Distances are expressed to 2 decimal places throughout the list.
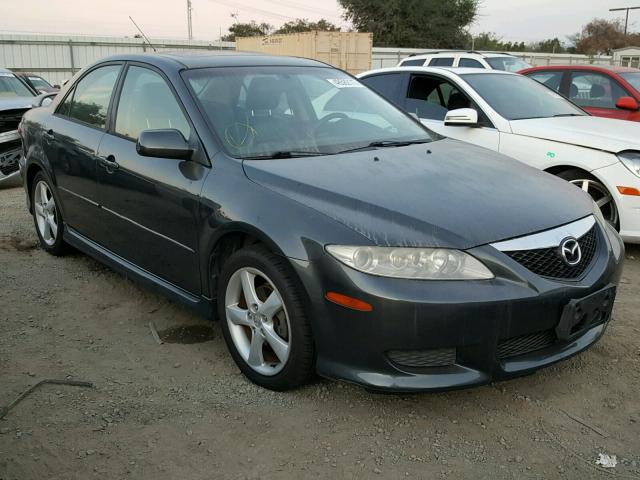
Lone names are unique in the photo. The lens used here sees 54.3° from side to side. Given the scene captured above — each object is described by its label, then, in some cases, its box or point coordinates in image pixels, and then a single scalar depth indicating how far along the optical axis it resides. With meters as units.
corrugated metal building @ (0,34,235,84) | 23.84
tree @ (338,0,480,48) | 42.38
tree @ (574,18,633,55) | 69.19
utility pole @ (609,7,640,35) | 68.85
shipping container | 22.47
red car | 7.77
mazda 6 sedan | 2.54
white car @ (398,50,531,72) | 12.70
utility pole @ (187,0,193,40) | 47.22
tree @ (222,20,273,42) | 54.94
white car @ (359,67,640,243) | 4.90
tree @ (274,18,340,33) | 51.05
